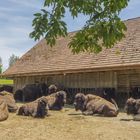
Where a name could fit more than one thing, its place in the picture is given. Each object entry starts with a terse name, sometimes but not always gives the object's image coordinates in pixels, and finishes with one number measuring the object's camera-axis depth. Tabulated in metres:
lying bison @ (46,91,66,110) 18.19
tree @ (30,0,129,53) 5.98
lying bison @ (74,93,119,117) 15.49
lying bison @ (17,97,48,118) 14.84
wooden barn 20.36
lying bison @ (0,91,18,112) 16.88
